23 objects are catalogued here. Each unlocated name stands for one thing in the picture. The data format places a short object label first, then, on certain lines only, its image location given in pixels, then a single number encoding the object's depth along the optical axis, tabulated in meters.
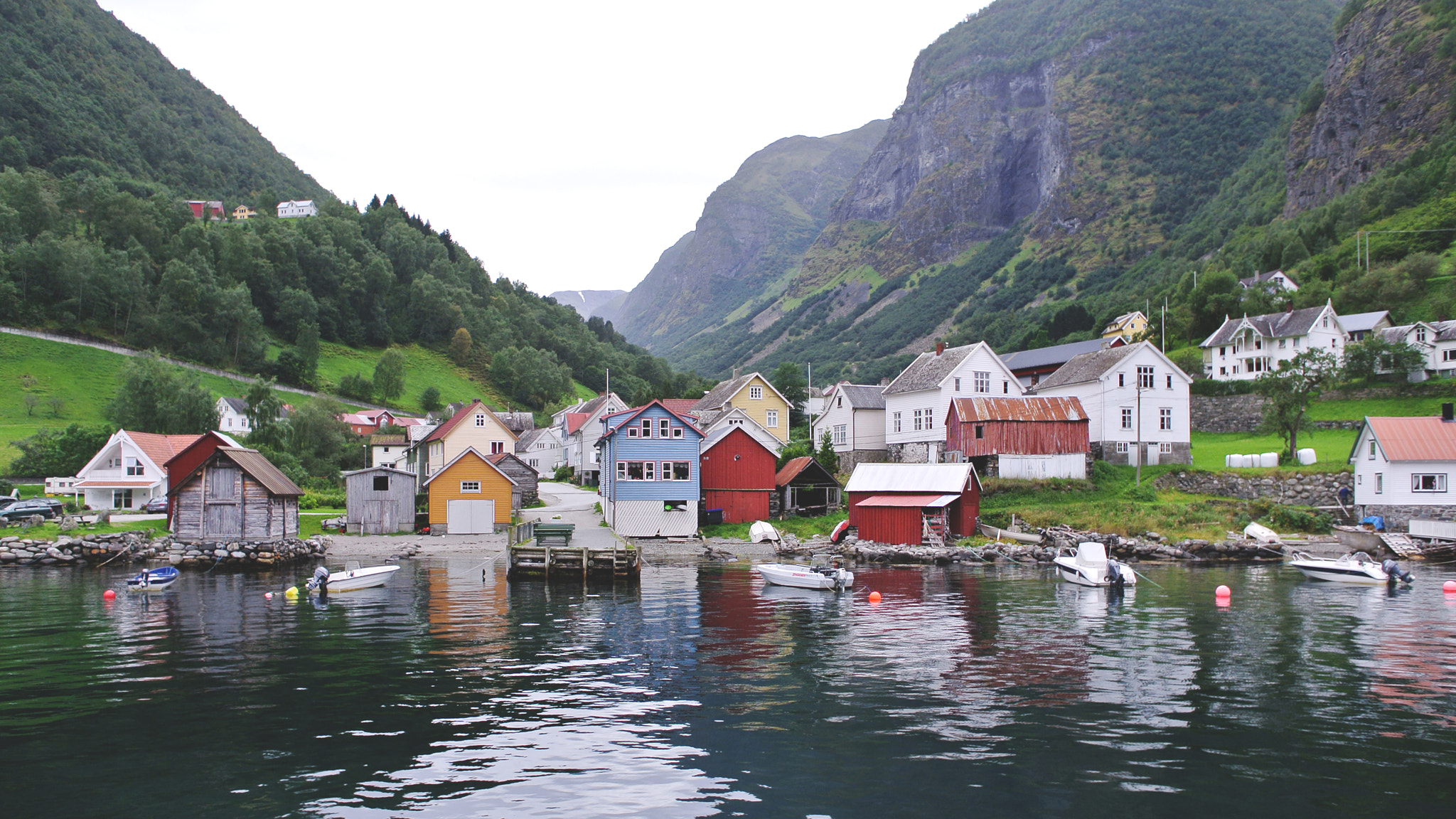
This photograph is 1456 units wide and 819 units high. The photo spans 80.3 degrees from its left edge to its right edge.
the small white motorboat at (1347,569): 38.97
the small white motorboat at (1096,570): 37.76
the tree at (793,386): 116.75
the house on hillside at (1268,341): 82.81
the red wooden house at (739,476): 58.19
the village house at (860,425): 71.06
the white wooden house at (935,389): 62.22
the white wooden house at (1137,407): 60.62
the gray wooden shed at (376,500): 56.41
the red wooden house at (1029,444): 57.34
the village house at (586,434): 91.56
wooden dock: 41.84
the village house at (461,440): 76.74
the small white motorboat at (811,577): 37.94
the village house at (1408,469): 49.81
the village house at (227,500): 50.00
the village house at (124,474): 64.25
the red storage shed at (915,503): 51.88
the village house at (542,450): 111.50
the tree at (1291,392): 59.28
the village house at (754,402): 85.94
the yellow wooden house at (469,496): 56.72
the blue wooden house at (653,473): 55.03
